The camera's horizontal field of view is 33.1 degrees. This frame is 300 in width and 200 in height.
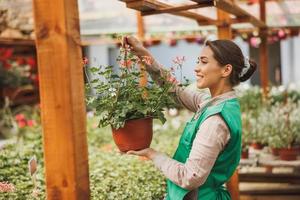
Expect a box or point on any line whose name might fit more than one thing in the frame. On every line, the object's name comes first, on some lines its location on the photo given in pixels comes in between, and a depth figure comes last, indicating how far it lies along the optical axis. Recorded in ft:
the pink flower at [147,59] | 8.72
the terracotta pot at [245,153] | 18.16
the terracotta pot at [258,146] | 19.85
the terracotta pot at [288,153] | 17.48
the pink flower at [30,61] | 28.48
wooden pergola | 6.51
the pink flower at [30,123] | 21.63
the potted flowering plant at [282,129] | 17.62
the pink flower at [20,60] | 28.17
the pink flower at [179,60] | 8.83
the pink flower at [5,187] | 9.22
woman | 7.43
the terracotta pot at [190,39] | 29.19
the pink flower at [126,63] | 8.70
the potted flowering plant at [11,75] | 25.77
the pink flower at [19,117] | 22.01
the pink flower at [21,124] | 21.47
